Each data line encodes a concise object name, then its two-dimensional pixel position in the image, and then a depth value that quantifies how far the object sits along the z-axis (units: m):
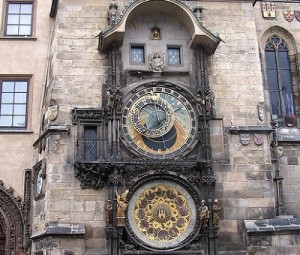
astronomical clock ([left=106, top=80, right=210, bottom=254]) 13.27
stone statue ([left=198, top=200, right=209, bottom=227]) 13.15
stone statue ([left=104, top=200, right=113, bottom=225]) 12.95
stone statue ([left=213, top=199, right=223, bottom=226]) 13.27
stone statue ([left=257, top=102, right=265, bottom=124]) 14.53
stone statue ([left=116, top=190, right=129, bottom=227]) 12.83
